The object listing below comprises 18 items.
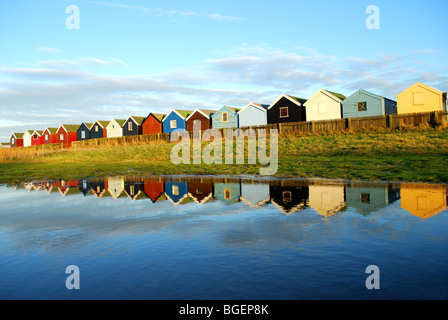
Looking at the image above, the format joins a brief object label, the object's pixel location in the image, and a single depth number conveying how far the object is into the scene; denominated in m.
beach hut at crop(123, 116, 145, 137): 69.94
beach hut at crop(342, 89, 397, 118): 45.22
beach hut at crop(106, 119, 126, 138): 72.56
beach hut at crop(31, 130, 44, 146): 93.64
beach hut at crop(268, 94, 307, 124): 50.25
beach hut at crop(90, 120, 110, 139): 75.88
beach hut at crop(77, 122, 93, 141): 79.90
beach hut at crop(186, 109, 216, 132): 60.03
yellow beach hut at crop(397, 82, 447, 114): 41.94
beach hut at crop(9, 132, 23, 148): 104.44
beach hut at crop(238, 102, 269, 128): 53.44
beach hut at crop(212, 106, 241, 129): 56.78
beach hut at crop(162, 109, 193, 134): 63.03
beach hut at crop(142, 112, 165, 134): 66.38
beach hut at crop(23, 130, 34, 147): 98.07
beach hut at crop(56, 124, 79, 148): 83.88
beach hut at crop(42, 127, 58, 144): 88.25
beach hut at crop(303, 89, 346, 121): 47.84
